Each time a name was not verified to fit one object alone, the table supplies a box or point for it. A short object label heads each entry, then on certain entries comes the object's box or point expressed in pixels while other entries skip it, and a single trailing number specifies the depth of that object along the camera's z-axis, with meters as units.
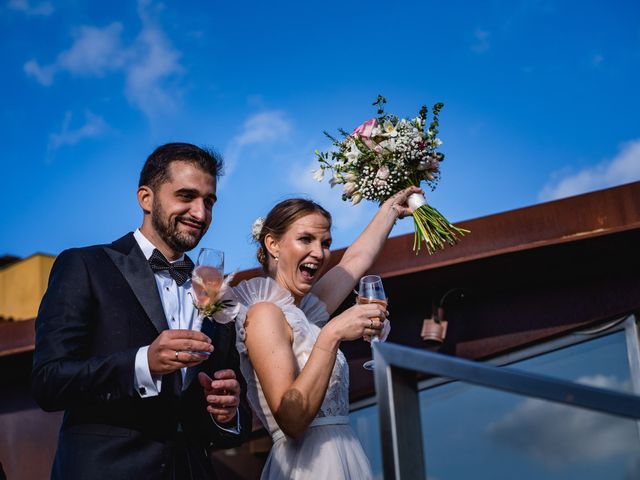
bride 3.00
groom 2.44
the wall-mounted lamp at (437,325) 4.86
